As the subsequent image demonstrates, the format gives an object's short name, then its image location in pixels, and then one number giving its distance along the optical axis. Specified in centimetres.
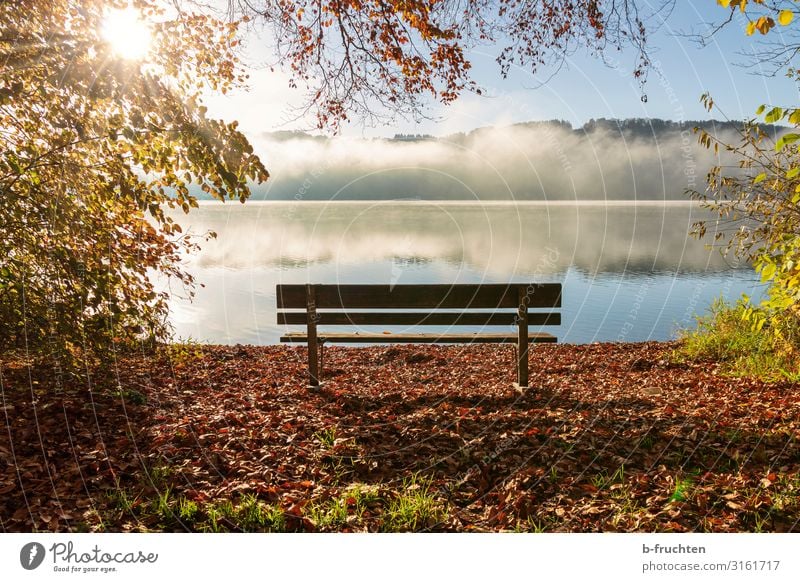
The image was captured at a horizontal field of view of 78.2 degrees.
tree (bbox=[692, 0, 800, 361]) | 586
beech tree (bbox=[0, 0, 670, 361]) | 498
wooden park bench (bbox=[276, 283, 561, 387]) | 662
